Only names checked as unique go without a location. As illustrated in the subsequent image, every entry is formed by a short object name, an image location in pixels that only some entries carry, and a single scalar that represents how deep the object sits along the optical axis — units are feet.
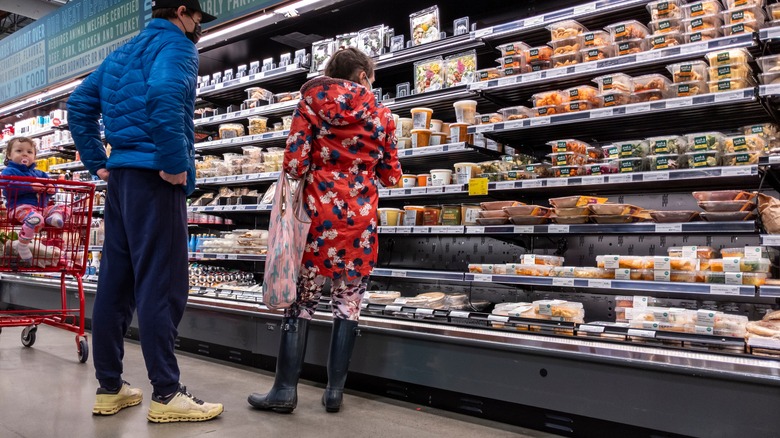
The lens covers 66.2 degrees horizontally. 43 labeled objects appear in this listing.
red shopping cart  13.21
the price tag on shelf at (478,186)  11.72
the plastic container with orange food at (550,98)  11.23
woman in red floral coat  9.07
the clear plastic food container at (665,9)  10.05
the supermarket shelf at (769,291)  8.16
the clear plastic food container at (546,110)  11.09
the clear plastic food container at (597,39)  10.85
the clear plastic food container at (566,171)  10.82
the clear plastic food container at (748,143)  9.08
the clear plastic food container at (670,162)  9.75
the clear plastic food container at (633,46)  10.41
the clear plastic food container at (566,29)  11.17
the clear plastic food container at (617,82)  10.48
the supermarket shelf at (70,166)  24.67
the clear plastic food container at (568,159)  10.93
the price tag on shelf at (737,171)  8.72
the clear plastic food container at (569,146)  10.98
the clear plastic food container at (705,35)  9.64
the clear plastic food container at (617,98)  10.40
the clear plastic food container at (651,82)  10.12
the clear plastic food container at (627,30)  10.46
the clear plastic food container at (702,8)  9.69
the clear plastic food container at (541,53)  11.39
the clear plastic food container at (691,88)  9.67
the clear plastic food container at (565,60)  11.07
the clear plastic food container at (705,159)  9.39
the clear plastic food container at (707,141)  9.43
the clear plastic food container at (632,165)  10.13
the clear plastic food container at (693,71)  9.72
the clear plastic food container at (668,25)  10.03
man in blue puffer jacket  8.09
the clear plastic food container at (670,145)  9.84
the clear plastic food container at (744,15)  9.27
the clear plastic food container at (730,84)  9.14
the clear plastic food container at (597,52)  10.74
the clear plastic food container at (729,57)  9.21
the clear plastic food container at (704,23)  9.70
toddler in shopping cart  12.66
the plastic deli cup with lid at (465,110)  12.70
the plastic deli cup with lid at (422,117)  13.12
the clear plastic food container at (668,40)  9.99
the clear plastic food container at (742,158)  9.03
